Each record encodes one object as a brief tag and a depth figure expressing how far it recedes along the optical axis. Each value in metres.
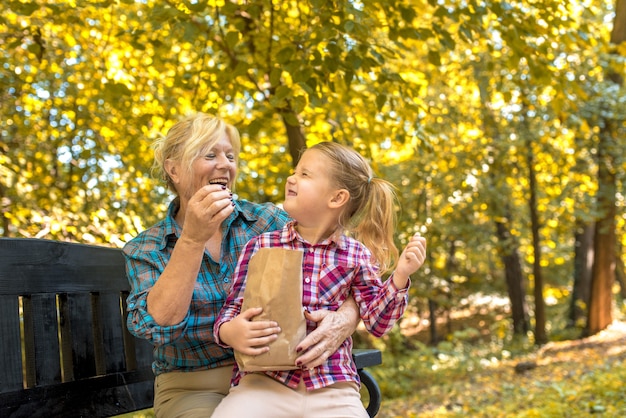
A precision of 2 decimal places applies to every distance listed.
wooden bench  2.25
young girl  2.06
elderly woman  2.03
